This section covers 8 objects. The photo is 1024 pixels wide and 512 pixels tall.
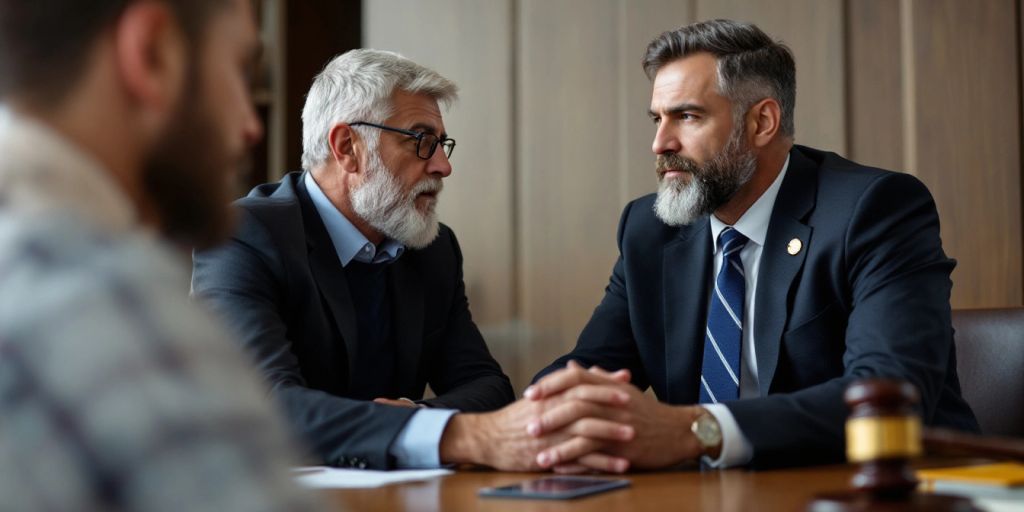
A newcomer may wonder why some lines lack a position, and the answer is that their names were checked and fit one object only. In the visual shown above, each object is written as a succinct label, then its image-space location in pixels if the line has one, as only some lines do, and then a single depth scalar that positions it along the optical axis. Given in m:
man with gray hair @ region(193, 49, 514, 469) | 2.27
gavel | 0.88
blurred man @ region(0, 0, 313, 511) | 0.57
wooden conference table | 1.28
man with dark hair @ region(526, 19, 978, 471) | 1.79
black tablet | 1.35
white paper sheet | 1.57
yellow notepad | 1.19
